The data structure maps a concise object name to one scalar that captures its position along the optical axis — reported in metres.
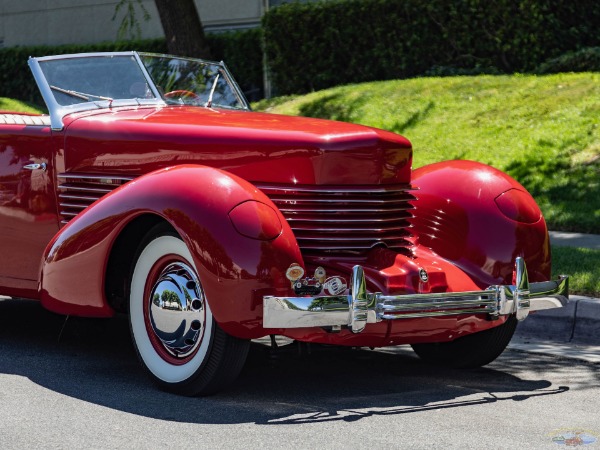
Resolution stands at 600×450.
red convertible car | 5.37
